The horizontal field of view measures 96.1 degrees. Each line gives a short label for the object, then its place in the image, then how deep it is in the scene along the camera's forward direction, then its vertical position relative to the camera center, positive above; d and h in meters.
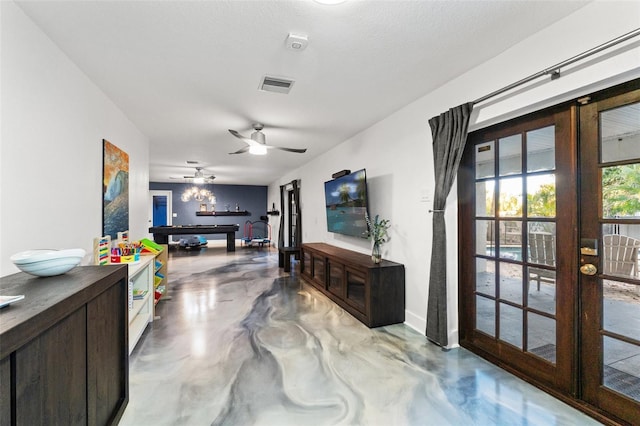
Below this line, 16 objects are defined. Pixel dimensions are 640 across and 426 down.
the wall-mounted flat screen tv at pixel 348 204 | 3.93 +0.14
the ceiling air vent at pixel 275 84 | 2.60 +1.21
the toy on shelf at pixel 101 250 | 2.45 -0.32
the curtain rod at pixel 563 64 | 1.47 +0.89
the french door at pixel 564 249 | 1.67 -0.26
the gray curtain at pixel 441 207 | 2.52 +0.05
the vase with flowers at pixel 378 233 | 3.43 -0.25
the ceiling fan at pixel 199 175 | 7.57 +1.06
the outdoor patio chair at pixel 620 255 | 1.63 -0.25
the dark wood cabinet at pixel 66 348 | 0.90 -0.54
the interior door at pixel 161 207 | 10.94 +0.25
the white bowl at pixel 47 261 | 1.36 -0.23
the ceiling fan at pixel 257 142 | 3.74 +0.93
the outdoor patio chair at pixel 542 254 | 2.02 -0.30
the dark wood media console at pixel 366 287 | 3.18 -0.89
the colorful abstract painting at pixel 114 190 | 2.86 +0.26
